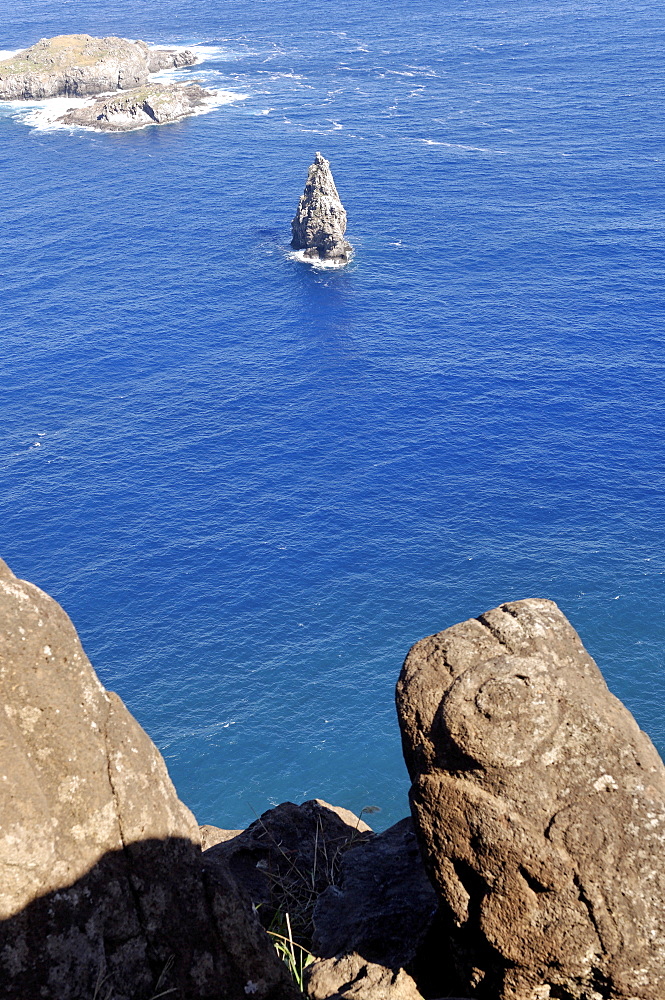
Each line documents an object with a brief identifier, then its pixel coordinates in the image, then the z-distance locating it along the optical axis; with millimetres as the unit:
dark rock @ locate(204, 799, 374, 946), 23594
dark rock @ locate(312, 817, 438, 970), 19953
